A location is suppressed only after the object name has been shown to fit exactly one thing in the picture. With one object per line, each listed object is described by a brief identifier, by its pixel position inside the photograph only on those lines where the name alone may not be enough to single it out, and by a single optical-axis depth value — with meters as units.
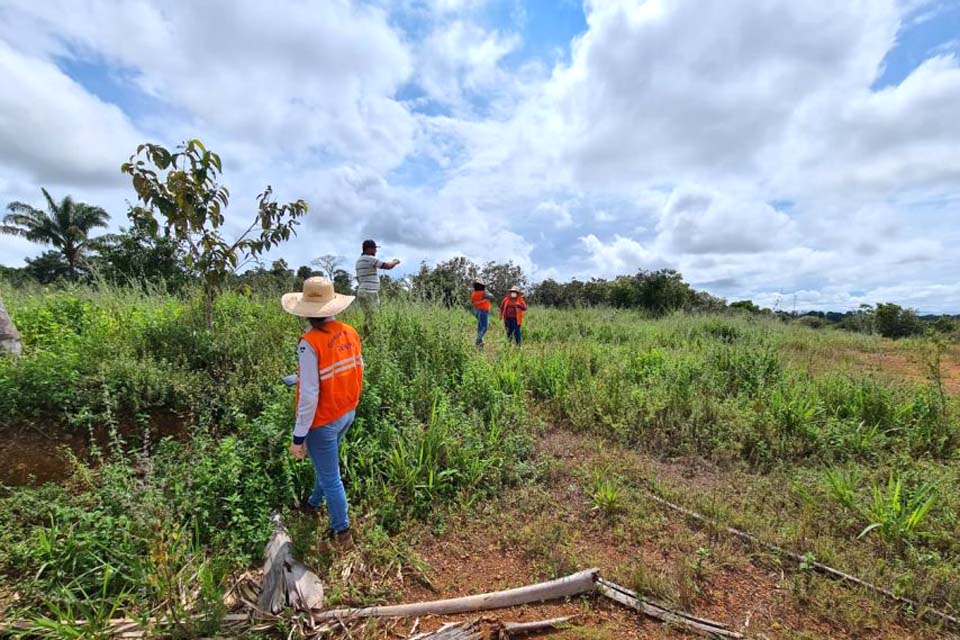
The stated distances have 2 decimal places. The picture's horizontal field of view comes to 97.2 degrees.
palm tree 25.72
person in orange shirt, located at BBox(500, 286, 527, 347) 8.55
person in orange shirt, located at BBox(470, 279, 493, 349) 8.49
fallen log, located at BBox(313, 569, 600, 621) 2.29
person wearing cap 6.01
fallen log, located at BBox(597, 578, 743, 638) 2.21
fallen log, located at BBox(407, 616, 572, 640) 2.12
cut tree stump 2.28
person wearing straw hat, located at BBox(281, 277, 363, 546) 2.52
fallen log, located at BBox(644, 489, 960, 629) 2.30
